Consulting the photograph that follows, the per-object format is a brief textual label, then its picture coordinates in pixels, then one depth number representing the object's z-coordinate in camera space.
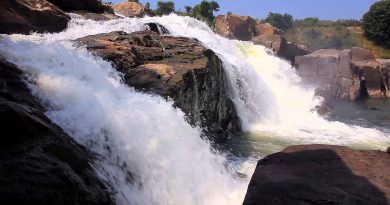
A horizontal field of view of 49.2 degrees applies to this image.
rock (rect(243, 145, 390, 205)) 3.59
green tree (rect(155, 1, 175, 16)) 49.75
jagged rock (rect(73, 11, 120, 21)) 14.80
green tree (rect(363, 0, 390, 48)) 38.09
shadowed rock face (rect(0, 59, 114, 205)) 3.43
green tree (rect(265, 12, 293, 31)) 62.72
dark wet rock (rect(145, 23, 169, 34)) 14.18
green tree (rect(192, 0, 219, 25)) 48.69
